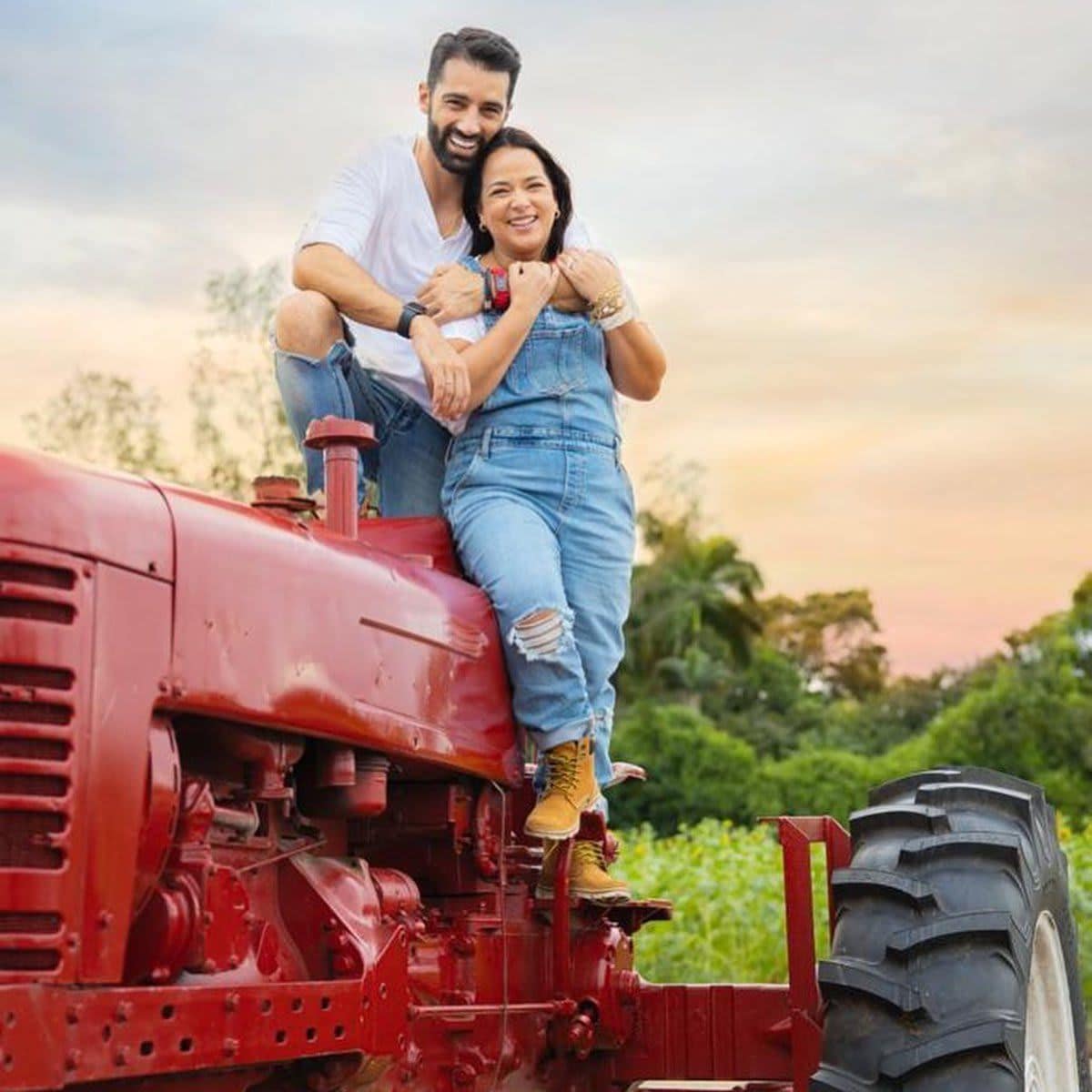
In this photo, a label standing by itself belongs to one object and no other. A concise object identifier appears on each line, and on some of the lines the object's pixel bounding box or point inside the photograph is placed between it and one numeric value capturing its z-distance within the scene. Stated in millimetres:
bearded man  5891
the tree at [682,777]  32438
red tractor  3830
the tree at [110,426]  29094
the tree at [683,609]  42312
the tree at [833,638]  54969
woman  5508
